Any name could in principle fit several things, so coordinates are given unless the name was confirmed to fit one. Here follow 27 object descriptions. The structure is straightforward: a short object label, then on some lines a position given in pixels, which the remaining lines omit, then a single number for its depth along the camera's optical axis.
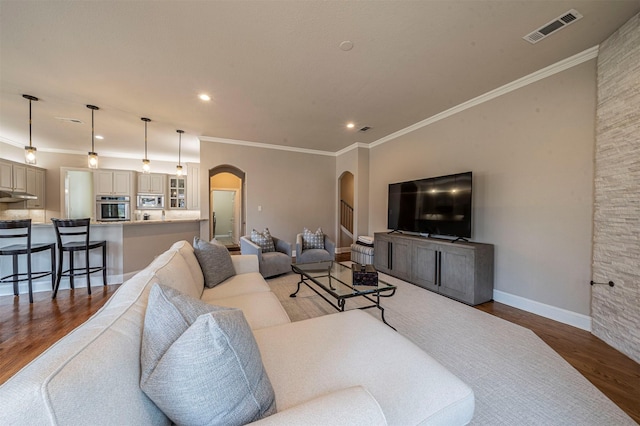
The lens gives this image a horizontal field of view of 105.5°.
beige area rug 1.49
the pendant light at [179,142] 4.91
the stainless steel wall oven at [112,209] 6.45
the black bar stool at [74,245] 3.25
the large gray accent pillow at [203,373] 0.73
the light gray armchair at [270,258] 3.93
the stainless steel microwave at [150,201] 6.93
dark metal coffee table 2.37
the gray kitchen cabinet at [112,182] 6.45
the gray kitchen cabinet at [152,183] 6.95
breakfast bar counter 3.42
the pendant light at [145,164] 4.62
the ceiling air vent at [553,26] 2.01
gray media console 3.06
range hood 4.45
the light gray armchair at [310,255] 4.34
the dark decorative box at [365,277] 2.53
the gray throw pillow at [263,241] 4.23
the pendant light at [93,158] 3.76
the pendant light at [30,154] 3.37
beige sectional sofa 0.56
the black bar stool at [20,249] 2.90
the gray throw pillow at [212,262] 2.45
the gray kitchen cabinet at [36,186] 5.58
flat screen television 3.37
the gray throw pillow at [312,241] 4.64
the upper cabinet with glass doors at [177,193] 7.31
